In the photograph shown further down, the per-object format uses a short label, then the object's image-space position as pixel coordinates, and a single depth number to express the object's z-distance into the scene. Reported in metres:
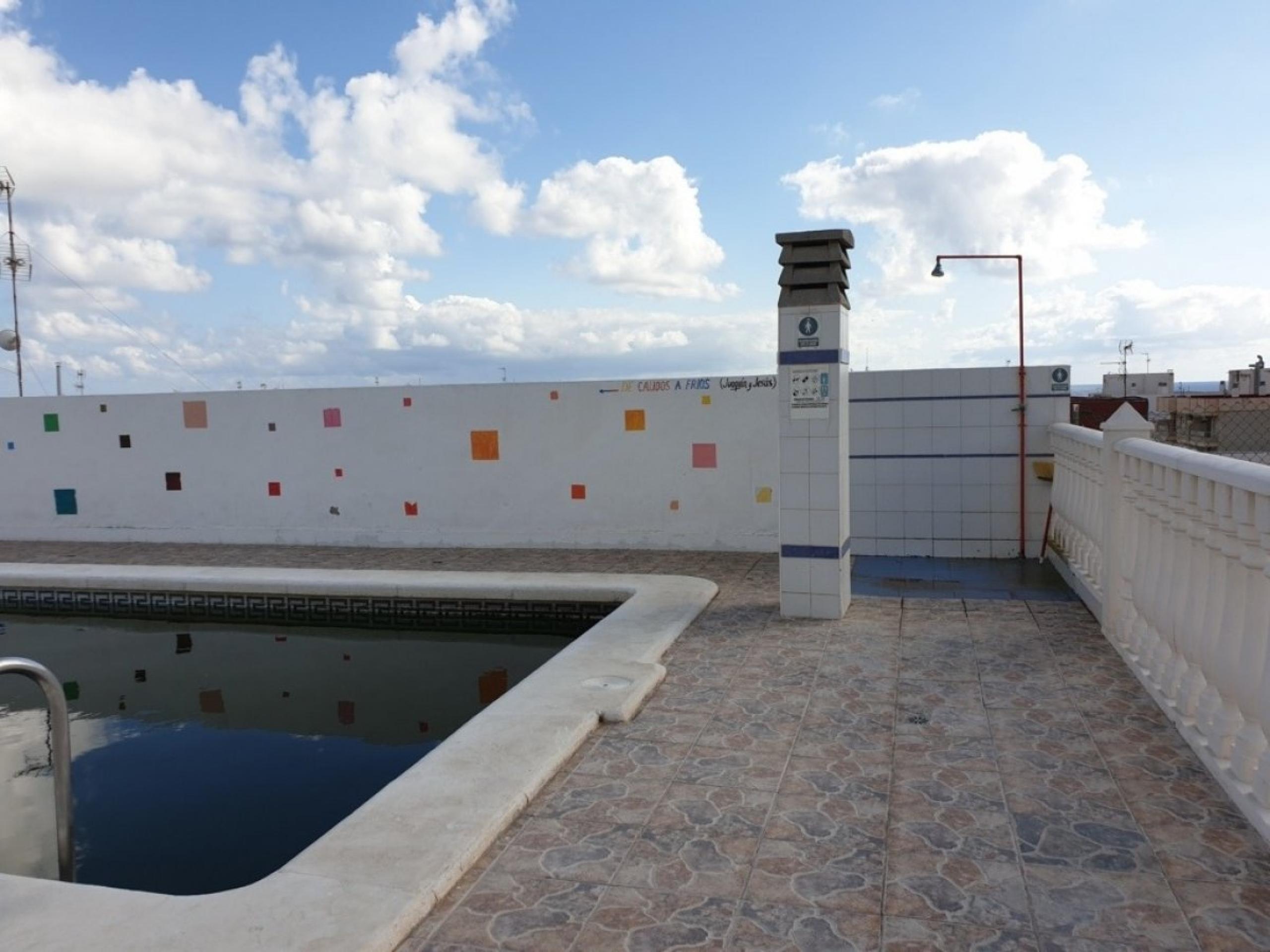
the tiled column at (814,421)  5.98
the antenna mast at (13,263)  15.31
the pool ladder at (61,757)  3.29
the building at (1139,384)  36.56
